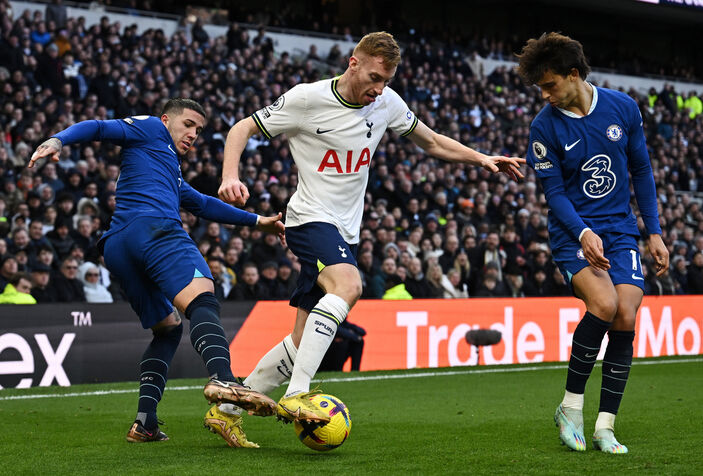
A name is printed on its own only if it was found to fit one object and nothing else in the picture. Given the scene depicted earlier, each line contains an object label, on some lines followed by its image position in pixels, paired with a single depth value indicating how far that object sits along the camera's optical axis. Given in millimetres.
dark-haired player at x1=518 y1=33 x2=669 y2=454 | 5441
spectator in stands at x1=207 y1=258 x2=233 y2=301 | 13180
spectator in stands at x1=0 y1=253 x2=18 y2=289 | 11852
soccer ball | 5141
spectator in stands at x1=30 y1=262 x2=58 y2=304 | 11984
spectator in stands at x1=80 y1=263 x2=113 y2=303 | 12545
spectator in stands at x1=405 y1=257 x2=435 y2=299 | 14812
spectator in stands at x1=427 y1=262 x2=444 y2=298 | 14945
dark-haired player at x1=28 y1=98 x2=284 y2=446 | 5328
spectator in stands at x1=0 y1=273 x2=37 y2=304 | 11508
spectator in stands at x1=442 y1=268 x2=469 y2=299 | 15086
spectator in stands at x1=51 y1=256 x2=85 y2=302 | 12195
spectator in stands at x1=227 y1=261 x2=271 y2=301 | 13367
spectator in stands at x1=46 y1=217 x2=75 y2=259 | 13305
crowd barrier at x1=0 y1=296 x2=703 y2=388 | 10734
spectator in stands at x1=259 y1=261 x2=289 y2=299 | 13797
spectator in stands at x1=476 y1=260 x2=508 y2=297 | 15555
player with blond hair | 5582
